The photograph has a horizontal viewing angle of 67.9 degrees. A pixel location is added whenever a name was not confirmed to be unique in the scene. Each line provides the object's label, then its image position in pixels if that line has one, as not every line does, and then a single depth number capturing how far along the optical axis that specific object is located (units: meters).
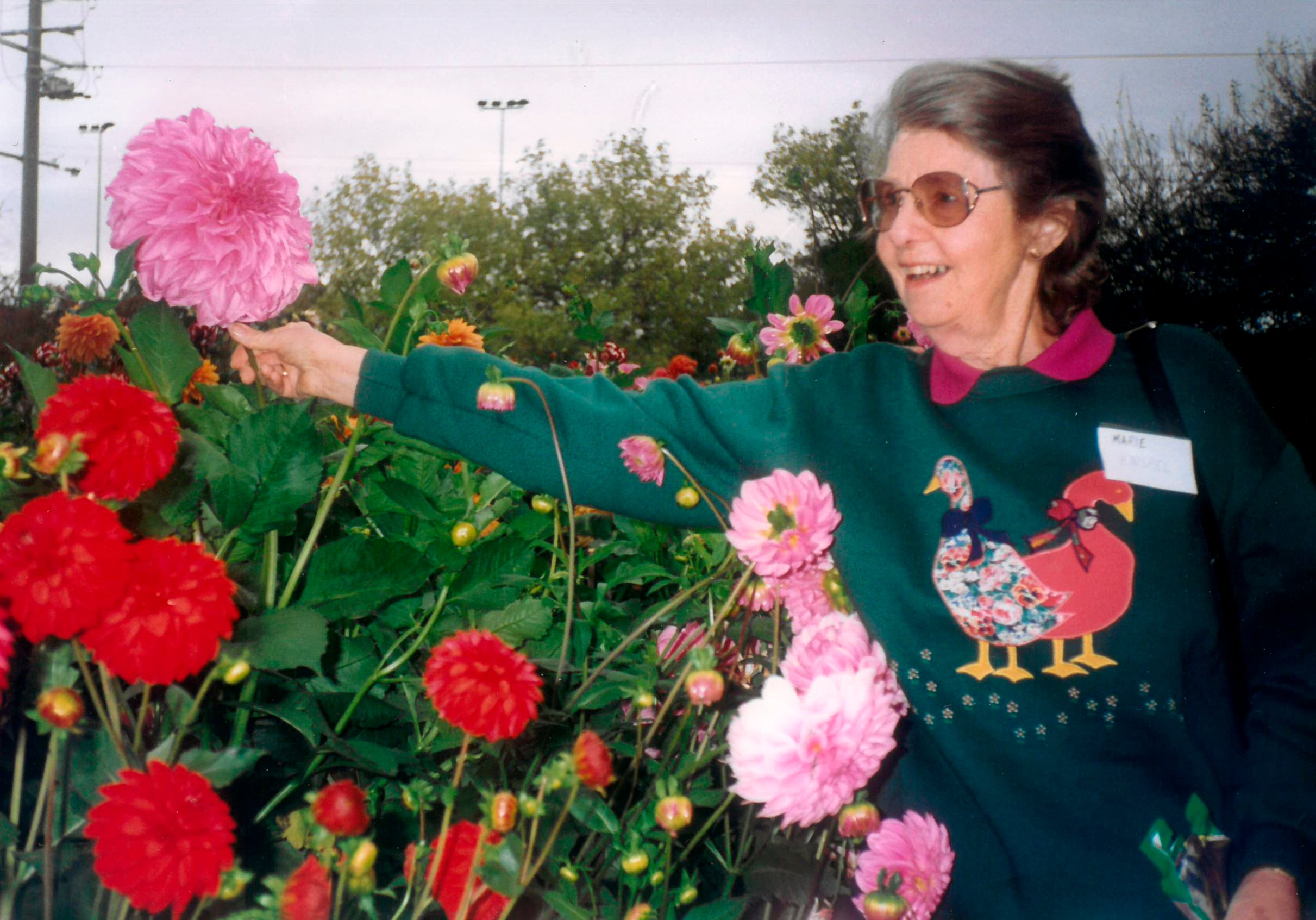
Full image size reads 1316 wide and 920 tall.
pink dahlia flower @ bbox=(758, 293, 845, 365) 1.30
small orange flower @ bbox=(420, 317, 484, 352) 1.21
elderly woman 0.80
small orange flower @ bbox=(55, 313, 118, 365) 1.08
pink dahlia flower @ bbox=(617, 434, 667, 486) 0.84
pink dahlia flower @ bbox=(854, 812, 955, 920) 0.73
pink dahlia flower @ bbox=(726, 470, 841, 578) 0.70
